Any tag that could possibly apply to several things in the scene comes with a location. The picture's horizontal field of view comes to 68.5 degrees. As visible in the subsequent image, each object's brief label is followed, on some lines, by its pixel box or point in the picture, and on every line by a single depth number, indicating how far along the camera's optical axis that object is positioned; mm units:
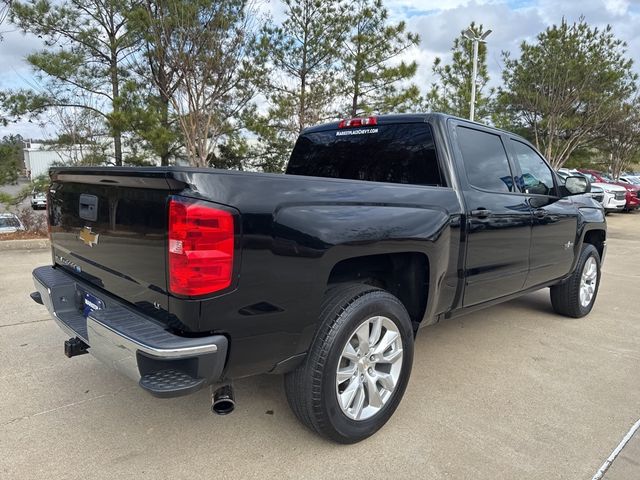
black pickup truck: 2016
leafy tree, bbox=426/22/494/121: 17156
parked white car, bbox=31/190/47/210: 11453
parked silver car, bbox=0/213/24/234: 9305
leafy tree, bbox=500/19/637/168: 17250
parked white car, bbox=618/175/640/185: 25580
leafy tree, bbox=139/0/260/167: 9750
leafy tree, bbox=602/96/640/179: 21469
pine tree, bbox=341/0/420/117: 13898
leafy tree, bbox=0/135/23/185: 10281
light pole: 15261
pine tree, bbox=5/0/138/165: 11688
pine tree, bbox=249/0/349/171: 13398
